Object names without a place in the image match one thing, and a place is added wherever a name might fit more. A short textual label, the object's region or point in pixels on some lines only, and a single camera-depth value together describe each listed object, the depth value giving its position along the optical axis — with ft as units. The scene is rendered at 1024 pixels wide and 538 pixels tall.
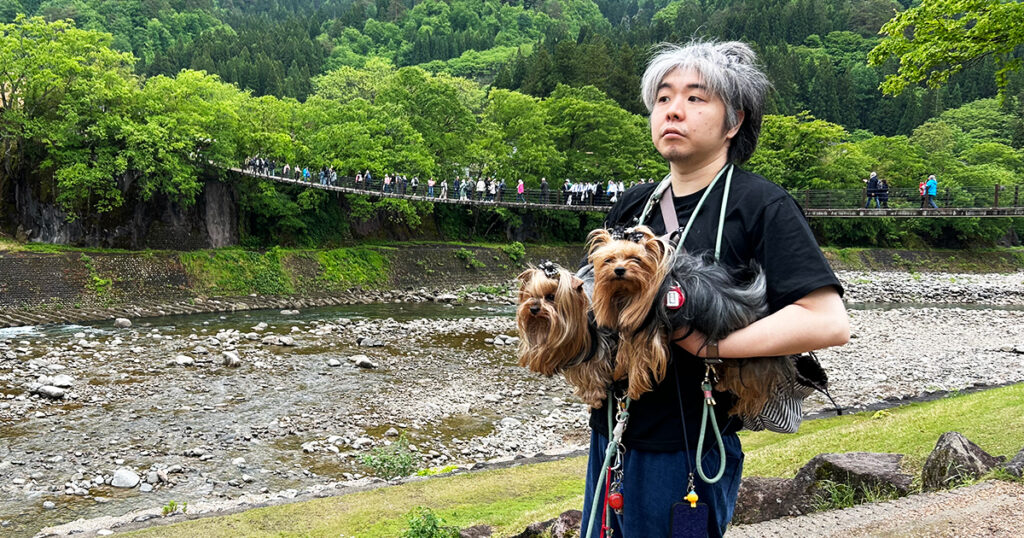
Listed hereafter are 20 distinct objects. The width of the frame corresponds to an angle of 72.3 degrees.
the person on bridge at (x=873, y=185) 105.86
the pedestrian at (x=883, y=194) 103.58
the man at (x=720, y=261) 5.65
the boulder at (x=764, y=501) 15.74
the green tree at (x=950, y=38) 22.11
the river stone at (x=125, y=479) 28.14
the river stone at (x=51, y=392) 40.37
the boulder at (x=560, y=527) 15.43
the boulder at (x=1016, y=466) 14.76
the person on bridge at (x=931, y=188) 99.37
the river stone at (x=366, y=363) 51.60
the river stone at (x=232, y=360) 50.70
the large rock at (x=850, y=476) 16.15
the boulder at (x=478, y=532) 17.43
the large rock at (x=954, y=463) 15.16
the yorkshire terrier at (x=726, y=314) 5.73
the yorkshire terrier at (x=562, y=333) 6.01
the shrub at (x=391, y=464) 29.48
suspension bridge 91.66
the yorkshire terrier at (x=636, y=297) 5.68
